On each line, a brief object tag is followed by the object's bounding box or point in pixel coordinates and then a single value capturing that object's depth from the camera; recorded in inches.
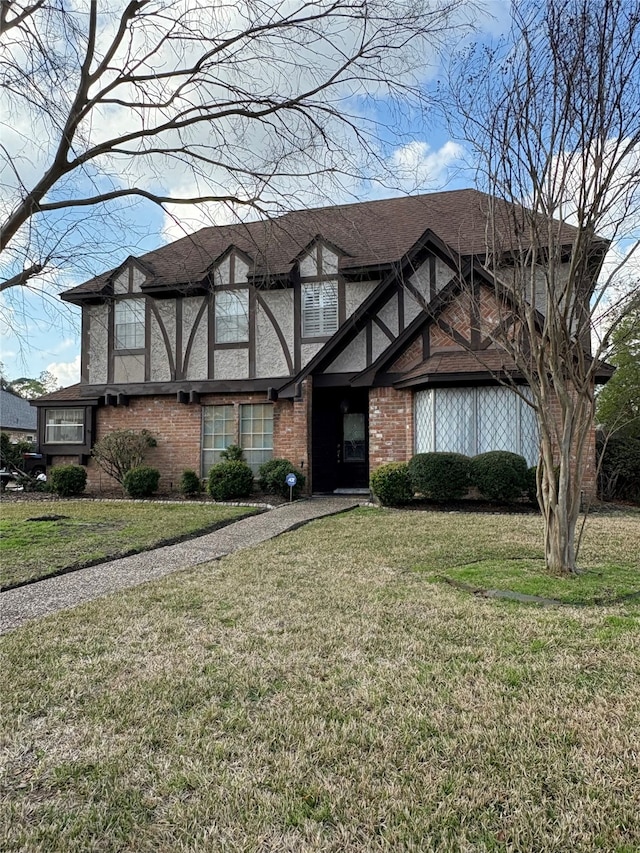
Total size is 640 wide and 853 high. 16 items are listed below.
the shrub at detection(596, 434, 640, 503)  490.7
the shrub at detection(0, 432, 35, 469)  713.6
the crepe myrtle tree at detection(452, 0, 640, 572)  188.2
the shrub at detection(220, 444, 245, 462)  569.9
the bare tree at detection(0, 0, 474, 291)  251.6
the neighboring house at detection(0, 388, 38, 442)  1496.1
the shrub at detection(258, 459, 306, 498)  523.5
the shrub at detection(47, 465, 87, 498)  575.8
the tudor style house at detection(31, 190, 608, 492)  497.7
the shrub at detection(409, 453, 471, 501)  432.8
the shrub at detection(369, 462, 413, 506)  446.6
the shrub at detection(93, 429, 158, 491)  580.4
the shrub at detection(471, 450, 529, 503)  422.9
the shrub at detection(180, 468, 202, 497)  569.3
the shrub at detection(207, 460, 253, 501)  525.0
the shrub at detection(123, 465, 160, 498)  554.6
